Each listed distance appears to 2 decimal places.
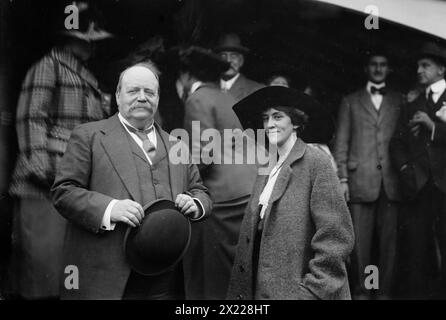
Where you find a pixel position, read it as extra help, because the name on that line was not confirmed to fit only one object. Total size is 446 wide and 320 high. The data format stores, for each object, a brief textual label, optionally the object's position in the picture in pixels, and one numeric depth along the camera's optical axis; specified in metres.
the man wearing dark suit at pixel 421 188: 5.18
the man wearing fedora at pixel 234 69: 5.08
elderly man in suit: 4.26
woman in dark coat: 3.84
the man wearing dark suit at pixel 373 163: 5.16
